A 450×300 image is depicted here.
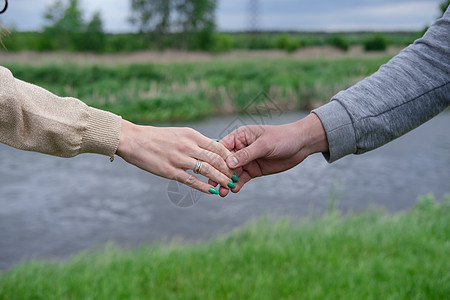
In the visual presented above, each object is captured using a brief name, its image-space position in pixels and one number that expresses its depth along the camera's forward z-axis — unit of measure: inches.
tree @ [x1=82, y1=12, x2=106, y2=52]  932.9
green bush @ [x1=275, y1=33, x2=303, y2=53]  944.9
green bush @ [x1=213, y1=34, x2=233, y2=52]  1181.6
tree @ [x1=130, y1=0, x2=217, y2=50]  1133.7
